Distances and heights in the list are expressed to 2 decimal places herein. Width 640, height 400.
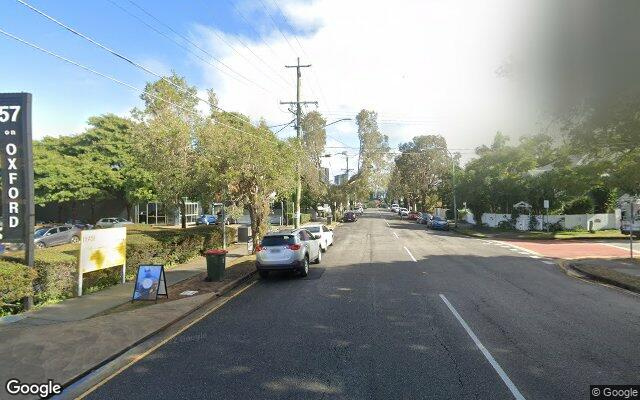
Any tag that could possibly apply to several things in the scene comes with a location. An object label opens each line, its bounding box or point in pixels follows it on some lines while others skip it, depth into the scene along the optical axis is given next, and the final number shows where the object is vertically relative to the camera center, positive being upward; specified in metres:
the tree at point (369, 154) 68.25 +7.76
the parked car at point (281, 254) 14.91 -1.61
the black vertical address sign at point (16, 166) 10.66 +0.95
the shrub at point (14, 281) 9.59 -1.64
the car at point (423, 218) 56.56 -1.73
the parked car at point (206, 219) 51.36 -1.57
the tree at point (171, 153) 22.30 +2.69
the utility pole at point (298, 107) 28.20 +6.22
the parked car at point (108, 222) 38.23 -1.45
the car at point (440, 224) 45.92 -1.91
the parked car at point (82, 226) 35.01 -1.59
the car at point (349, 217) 64.62 -1.67
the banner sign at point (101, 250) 12.23 -1.27
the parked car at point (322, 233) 23.50 -1.51
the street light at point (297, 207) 28.83 -0.13
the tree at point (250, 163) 19.70 +1.90
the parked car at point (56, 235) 28.76 -1.96
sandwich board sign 11.55 -2.00
